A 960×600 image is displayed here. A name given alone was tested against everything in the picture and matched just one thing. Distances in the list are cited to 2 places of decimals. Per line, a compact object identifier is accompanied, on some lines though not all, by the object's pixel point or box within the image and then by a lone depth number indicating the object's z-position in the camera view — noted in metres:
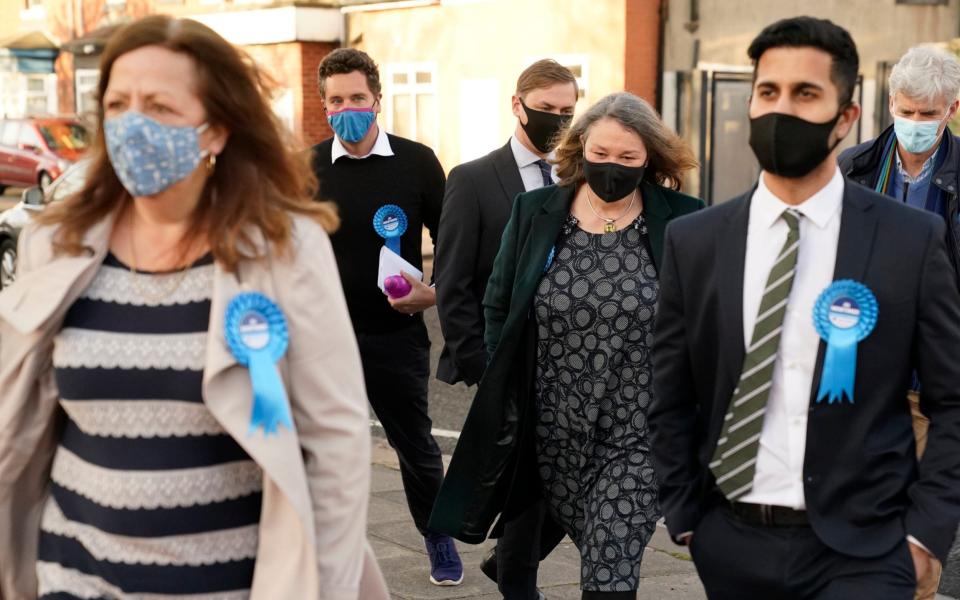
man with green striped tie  3.75
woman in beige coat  3.23
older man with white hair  6.01
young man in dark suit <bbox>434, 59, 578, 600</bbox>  6.54
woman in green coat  5.41
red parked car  31.38
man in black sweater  6.86
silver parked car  18.41
